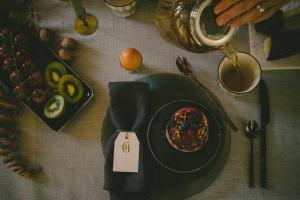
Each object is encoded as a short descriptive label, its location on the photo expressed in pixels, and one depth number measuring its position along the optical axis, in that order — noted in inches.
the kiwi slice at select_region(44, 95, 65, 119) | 26.9
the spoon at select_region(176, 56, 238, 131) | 26.7
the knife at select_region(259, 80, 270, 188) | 26.0
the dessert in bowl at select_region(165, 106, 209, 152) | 24.0
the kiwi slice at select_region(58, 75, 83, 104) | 27.2
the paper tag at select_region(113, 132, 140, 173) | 25.2
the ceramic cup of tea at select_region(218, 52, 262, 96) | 25.0
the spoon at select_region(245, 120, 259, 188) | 26.1
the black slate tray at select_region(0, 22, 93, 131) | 27.2
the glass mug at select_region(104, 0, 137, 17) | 26.9
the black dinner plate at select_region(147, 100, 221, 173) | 24.4
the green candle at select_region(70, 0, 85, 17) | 22.8
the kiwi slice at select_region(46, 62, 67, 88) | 27.7
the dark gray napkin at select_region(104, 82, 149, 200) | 24.9
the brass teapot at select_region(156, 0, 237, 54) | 22.7
